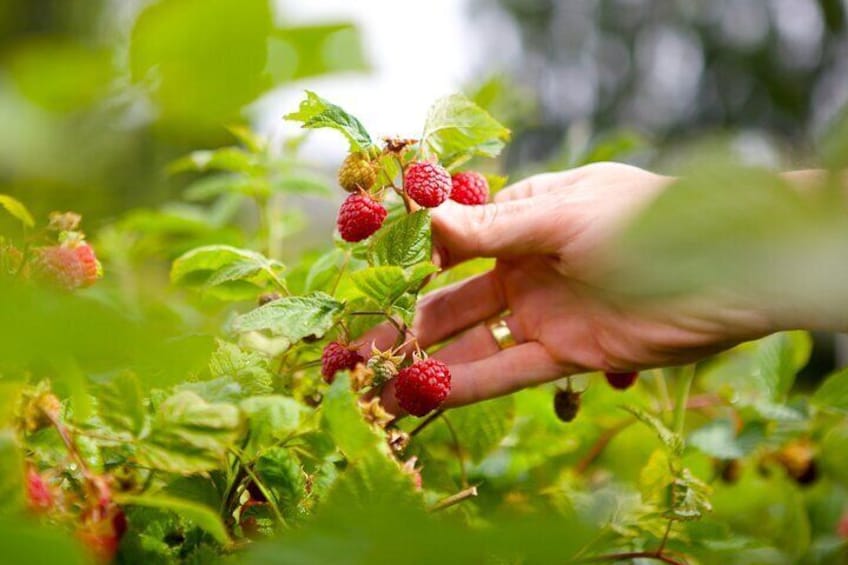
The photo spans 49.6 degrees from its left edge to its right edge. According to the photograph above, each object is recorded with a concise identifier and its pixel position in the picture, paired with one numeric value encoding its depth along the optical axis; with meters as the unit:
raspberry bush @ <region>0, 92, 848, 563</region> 0.25
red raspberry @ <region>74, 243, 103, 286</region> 0.58
